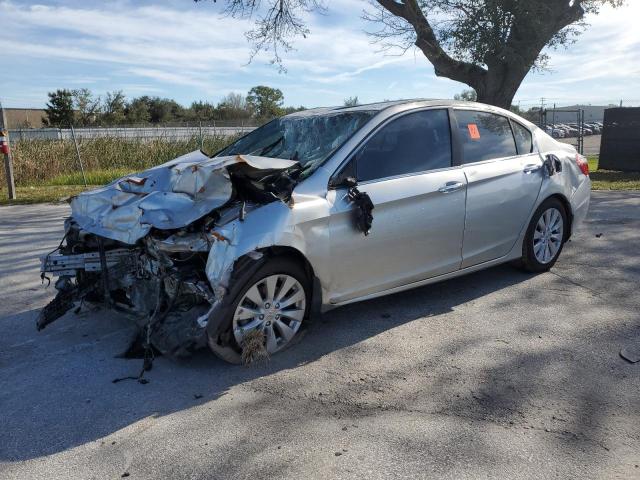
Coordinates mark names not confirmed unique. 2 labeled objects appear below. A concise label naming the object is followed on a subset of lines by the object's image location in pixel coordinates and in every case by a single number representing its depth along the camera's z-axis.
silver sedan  3.82
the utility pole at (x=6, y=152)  12.87
